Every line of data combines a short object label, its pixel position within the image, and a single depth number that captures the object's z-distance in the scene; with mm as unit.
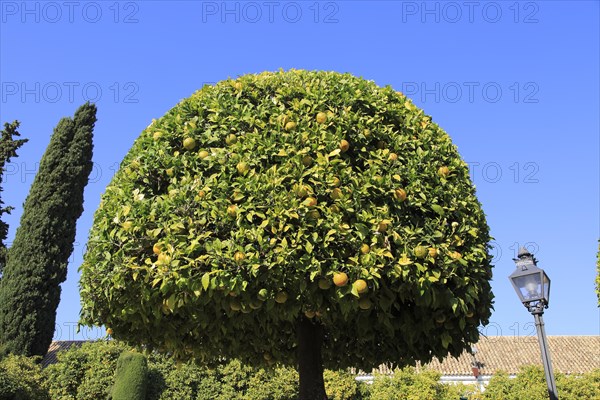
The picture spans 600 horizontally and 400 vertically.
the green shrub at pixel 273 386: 24844
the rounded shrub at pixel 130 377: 25016
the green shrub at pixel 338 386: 25359
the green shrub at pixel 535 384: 25875
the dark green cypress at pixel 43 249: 28953
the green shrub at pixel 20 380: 20562
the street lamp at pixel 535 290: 8445
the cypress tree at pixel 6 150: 31375
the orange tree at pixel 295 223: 6078
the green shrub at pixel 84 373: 26156
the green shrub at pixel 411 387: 25062
